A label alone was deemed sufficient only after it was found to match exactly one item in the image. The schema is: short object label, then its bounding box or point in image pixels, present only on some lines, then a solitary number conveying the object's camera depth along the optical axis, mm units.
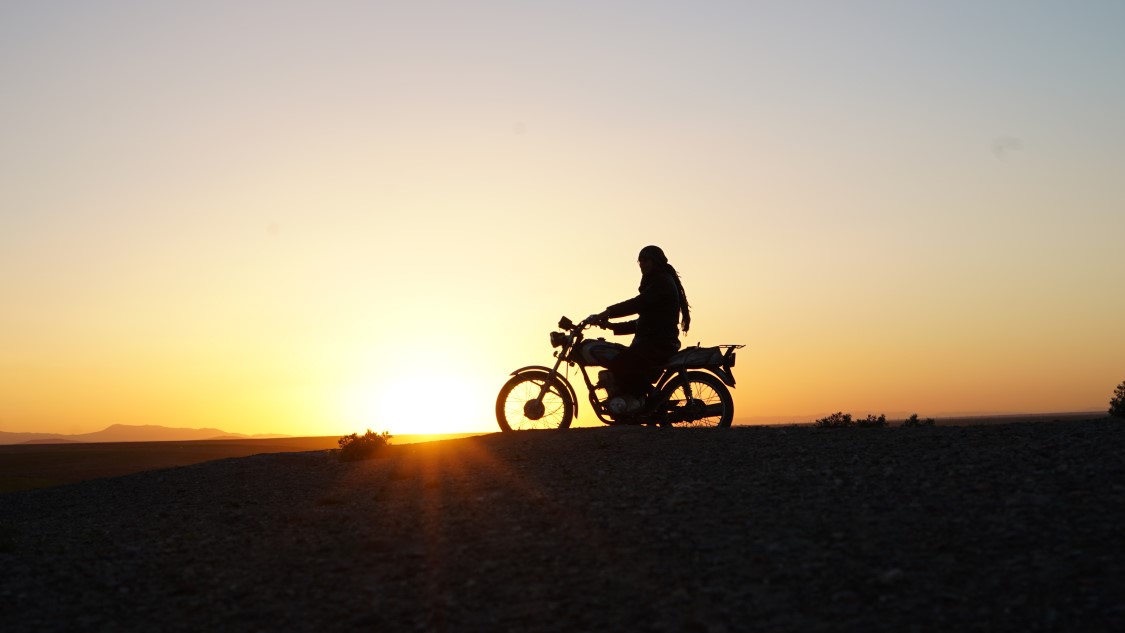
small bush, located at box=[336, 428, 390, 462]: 15352
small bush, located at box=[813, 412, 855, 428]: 14625
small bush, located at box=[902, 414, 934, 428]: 14550
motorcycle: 14062
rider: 14172
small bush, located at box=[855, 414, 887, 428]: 14555
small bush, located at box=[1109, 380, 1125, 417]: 14098
